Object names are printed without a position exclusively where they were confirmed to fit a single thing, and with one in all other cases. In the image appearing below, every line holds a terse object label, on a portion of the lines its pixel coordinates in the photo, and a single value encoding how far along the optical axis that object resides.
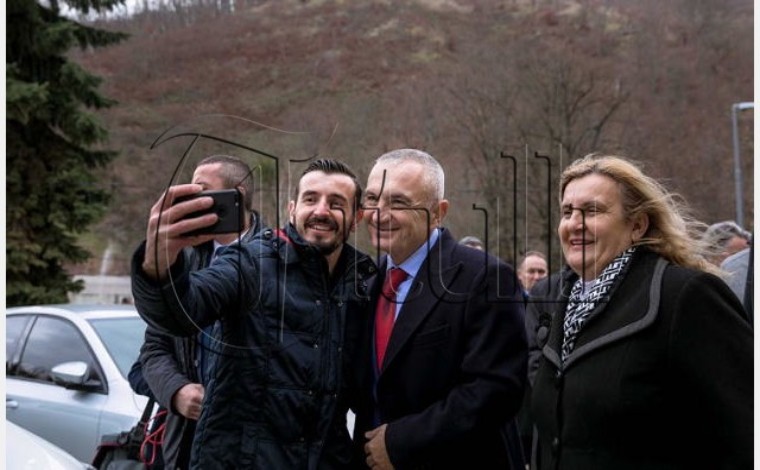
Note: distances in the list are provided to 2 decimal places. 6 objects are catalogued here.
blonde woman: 2.34
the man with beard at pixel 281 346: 2.76
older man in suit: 2.81
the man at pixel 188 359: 3.19
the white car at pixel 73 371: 5.50
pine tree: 16.45
